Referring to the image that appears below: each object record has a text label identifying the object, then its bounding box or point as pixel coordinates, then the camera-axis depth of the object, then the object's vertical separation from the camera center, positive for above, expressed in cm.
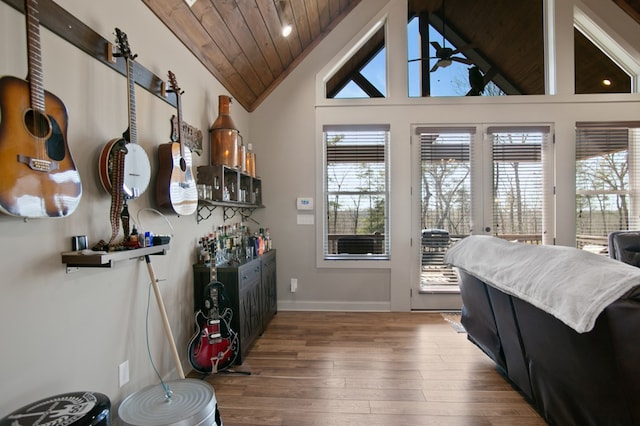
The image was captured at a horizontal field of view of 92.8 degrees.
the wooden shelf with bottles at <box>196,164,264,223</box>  261 +25
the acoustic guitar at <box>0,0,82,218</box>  108 +28
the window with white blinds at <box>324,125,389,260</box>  405 +29
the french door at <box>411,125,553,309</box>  396 +30
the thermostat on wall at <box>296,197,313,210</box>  404 +16
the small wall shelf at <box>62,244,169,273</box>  134 -18
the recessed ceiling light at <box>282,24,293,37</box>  307 +189
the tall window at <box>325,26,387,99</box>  407 +189
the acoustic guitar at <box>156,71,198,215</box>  200 +27
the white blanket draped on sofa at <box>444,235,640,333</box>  122 -32
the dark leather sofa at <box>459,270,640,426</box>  122 -74
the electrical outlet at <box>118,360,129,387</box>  171 -89
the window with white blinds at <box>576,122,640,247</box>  391 +45
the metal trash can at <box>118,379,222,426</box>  141 -93
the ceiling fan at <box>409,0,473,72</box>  367 +194
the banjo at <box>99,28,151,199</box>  155 +33
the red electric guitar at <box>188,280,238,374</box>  232 -95
